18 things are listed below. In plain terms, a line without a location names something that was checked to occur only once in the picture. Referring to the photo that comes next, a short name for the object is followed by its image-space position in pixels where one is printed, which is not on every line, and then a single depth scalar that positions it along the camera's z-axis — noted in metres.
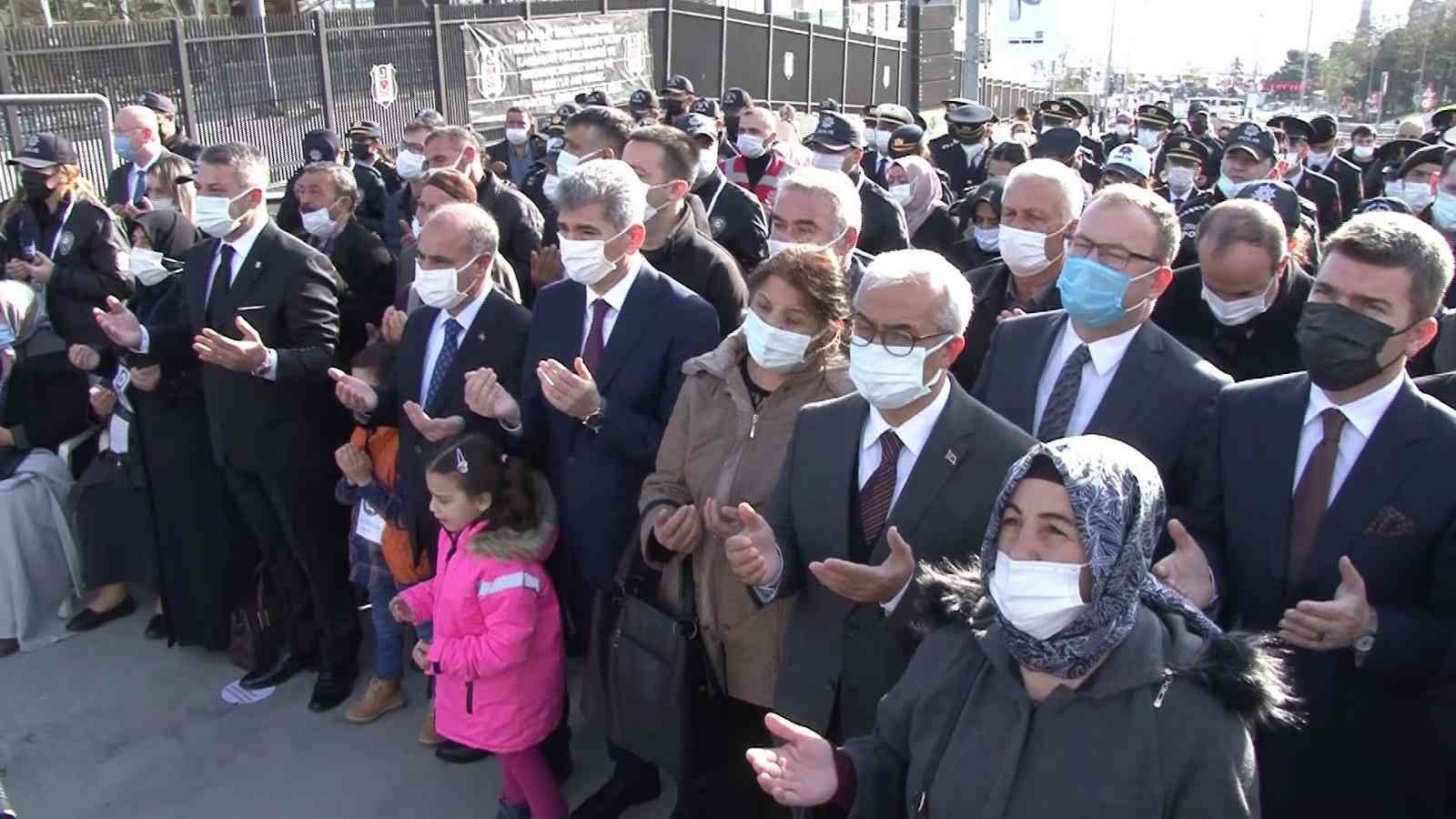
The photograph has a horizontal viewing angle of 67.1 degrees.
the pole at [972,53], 15.66
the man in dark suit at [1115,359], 2.91
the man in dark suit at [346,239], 5.51
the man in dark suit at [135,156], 7.59
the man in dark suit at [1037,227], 3.85
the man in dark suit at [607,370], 3.62
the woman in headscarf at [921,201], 7.07
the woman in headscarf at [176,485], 4.80
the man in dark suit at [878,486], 2.58
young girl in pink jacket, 3.49
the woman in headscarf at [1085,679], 1.74
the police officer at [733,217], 5.95
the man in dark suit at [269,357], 4.38
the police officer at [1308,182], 8.65
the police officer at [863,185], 6.02
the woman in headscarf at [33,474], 5.11
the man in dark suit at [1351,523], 2.40
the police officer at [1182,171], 8.24
